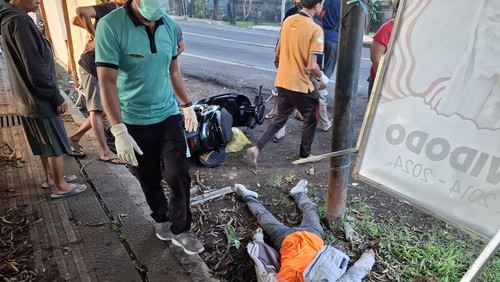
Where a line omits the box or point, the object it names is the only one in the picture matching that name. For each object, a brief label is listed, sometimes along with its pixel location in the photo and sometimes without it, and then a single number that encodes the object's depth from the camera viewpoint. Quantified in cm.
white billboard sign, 122
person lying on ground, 220
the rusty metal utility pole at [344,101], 246
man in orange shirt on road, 362
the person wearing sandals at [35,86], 259
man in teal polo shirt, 206
